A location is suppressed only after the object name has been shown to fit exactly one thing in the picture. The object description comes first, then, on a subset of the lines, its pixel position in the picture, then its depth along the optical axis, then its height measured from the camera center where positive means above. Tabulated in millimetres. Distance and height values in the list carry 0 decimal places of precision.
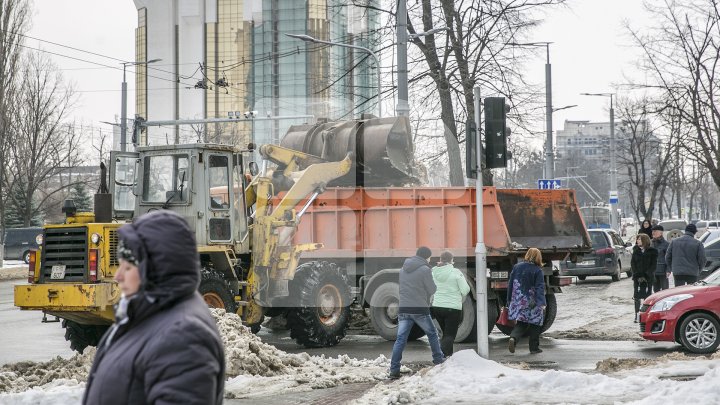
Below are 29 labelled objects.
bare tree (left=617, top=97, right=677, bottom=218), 44178 +3756
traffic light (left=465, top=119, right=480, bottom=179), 13812 +1108
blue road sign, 30725 +1503
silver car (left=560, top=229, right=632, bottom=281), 30062 -885
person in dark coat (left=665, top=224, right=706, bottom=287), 17688 -469
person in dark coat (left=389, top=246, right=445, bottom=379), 12656 -819
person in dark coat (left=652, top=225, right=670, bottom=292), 19769 -577
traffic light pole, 13391 -363
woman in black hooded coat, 3182 -301
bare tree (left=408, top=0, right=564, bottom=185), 24656 +4346
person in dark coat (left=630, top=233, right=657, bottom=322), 18969 -680
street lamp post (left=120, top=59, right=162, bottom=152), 38938 +4900
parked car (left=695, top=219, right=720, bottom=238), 64625 +430
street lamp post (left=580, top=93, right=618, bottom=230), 40738 +2383
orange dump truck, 16000 +4
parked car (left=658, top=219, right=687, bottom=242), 56000 +390
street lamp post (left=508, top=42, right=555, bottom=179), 33441 +3556
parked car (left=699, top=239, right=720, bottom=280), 28125 -572
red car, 14330 -1237
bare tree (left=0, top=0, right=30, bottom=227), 35156 +6198
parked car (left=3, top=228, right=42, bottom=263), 50812 -158
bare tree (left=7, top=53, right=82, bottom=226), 37500 +3957
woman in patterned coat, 14789 -953
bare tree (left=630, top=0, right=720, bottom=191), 27828 +4169
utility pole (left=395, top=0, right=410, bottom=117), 19531 +3384
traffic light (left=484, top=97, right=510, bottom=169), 13742 +1347
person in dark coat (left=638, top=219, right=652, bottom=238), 25202 +108
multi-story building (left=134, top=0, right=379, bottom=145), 92062 +17861
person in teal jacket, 13430 -845
